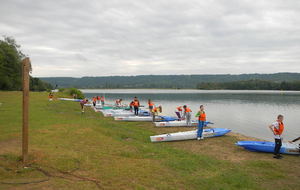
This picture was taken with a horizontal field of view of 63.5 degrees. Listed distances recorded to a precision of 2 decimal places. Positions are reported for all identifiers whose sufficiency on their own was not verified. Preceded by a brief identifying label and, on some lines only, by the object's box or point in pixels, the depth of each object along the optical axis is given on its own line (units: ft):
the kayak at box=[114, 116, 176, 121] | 76.73
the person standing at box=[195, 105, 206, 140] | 48.26
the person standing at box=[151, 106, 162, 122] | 74.51
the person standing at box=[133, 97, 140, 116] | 83.86
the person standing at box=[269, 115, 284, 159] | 35.80
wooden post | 25.05
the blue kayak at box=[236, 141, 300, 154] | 39.68
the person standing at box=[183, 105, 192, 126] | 65.23
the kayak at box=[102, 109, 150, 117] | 85.67
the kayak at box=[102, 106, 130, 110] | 112.65
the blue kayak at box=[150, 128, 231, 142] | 46.21
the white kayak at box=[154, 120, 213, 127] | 66.97
